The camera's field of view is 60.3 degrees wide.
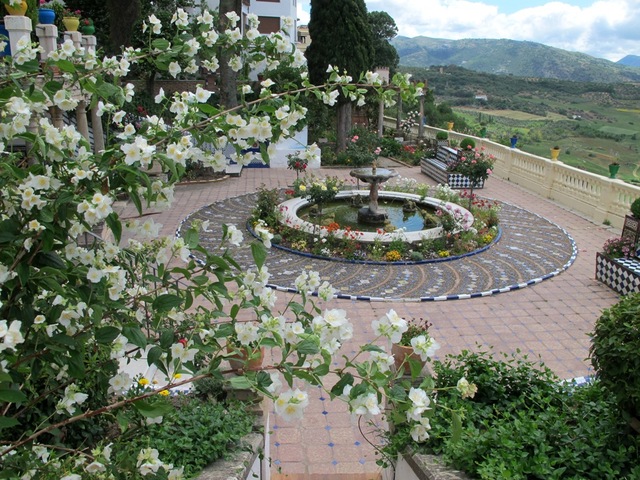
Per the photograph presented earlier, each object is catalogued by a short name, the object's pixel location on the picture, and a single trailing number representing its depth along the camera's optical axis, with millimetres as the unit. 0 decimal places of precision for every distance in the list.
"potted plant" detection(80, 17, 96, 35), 12836
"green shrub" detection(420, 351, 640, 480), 3334
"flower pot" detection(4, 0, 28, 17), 8330
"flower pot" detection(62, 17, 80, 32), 11067
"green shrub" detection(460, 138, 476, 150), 18081
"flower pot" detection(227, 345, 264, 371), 2054
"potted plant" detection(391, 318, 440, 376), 1946
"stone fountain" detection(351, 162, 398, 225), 12648
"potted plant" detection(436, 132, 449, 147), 20972
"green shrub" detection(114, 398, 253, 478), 3641
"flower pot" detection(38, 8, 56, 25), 10141
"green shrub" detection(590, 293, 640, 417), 3305
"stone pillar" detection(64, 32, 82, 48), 10266
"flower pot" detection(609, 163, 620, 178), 13098
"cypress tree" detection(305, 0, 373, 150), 20453
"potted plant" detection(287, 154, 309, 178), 13822
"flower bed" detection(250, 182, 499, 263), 10609
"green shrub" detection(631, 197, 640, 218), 9805
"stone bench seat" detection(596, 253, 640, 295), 8812
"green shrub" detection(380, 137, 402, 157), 22641
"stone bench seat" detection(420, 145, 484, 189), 17141
